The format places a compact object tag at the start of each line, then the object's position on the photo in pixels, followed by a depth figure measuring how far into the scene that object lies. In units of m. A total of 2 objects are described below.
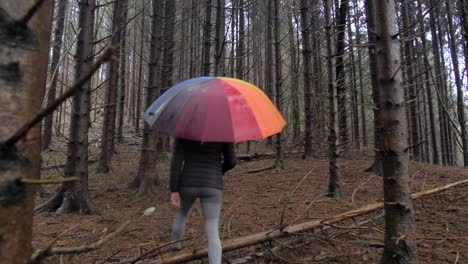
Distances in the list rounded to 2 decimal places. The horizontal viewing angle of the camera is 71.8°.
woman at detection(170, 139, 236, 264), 2.93
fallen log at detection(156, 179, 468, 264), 3.06
